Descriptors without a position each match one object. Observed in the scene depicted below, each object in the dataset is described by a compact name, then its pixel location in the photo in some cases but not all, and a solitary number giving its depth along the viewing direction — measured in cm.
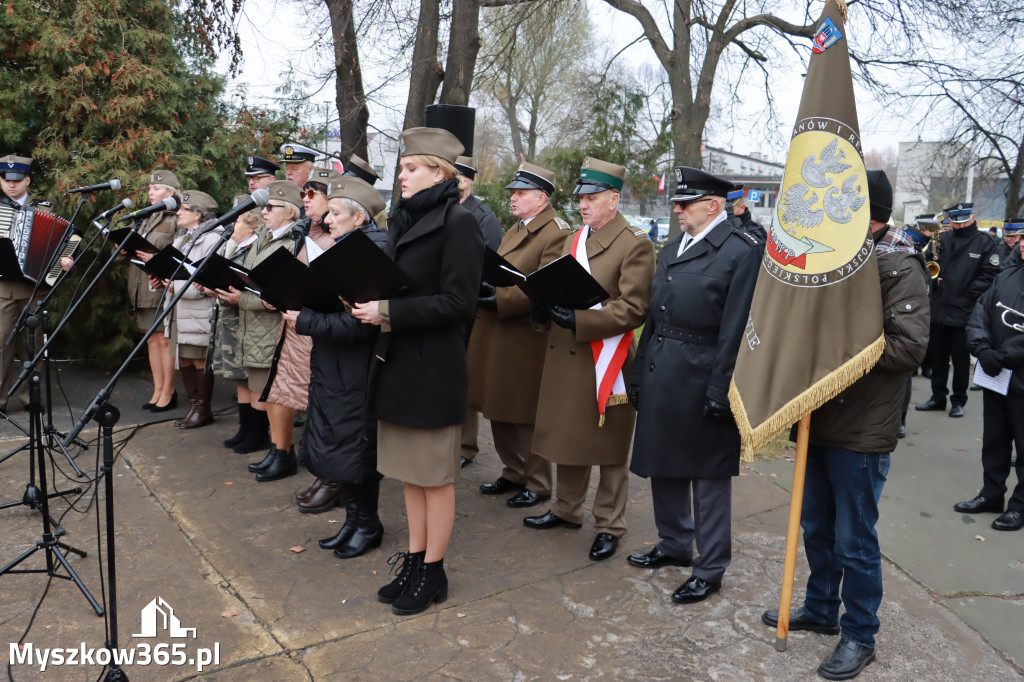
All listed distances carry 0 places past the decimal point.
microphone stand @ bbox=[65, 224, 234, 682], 290
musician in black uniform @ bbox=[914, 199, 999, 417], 849
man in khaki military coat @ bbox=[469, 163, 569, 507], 512
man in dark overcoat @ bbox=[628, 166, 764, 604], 391
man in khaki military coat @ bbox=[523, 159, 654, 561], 437
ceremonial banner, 327
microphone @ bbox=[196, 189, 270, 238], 328
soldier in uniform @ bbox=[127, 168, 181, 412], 698
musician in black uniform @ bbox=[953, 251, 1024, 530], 539
